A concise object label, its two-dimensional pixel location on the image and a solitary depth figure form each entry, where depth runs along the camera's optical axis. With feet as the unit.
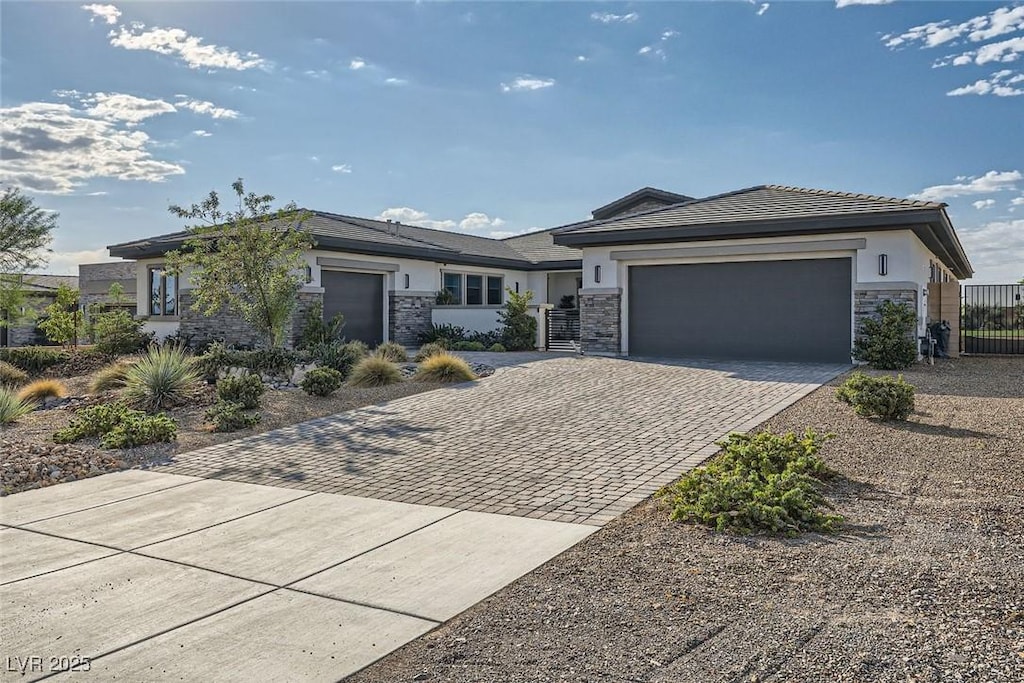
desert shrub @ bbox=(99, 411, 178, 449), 29.89
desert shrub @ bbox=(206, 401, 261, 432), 33.14
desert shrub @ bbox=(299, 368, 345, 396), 40.32
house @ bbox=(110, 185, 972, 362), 52.26
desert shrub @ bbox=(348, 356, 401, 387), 44.70
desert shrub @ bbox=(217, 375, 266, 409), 36.83
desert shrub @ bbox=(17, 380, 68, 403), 44.88
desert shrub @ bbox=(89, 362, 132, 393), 44.91
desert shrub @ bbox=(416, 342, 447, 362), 52.47
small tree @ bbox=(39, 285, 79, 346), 70.18
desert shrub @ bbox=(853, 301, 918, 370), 49.37
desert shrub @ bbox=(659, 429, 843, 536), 17.39
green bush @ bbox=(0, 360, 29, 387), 52.49
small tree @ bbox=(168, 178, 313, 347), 47.50
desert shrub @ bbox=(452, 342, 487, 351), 70.95
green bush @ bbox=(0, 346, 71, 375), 59.47
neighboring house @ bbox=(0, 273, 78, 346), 68.59
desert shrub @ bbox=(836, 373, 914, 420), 30.35
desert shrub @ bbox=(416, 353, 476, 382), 45.88
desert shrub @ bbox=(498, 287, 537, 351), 70.74
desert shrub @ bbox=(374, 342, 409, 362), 56.05
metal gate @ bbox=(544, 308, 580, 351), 81.35
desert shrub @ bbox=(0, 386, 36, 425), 36.09
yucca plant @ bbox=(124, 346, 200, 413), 38.58
